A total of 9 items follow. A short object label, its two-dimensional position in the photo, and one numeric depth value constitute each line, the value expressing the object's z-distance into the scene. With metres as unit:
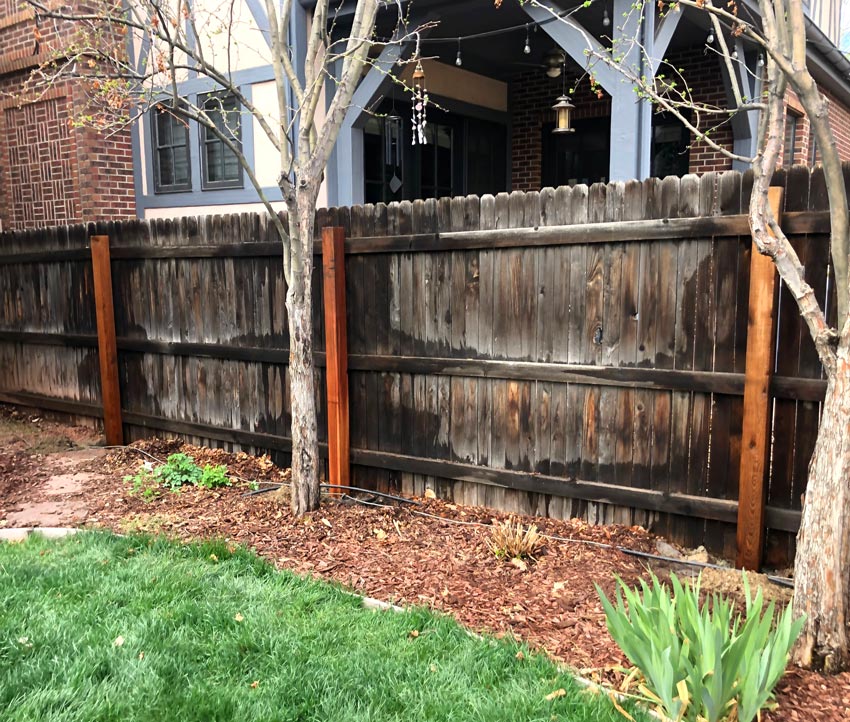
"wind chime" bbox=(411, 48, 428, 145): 4.84
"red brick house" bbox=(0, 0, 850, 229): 9.21
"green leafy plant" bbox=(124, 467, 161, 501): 5.46
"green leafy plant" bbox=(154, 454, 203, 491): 5.71
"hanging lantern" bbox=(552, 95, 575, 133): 9.23
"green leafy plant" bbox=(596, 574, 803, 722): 2.39
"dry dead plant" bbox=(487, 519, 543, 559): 4.09
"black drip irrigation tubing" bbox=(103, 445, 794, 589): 3.73
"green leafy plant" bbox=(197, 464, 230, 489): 5.64
